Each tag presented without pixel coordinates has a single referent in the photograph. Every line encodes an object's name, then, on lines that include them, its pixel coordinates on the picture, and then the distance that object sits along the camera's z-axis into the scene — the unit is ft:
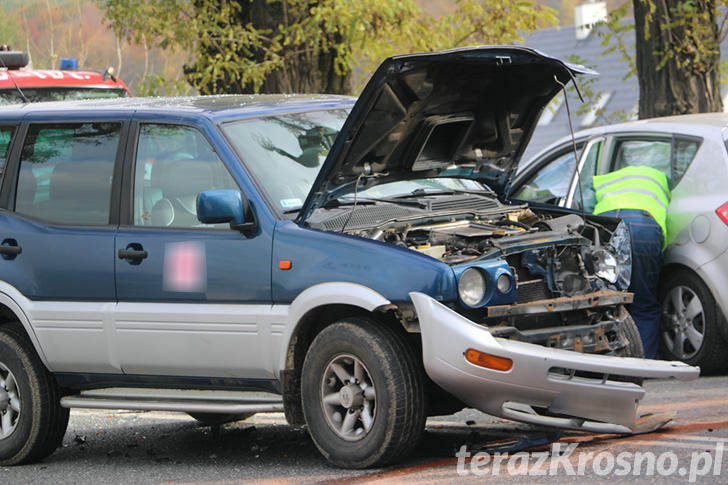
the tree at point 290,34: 84.91
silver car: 53.89
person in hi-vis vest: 53.60
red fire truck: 76.18
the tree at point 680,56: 76.27
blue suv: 36.18
